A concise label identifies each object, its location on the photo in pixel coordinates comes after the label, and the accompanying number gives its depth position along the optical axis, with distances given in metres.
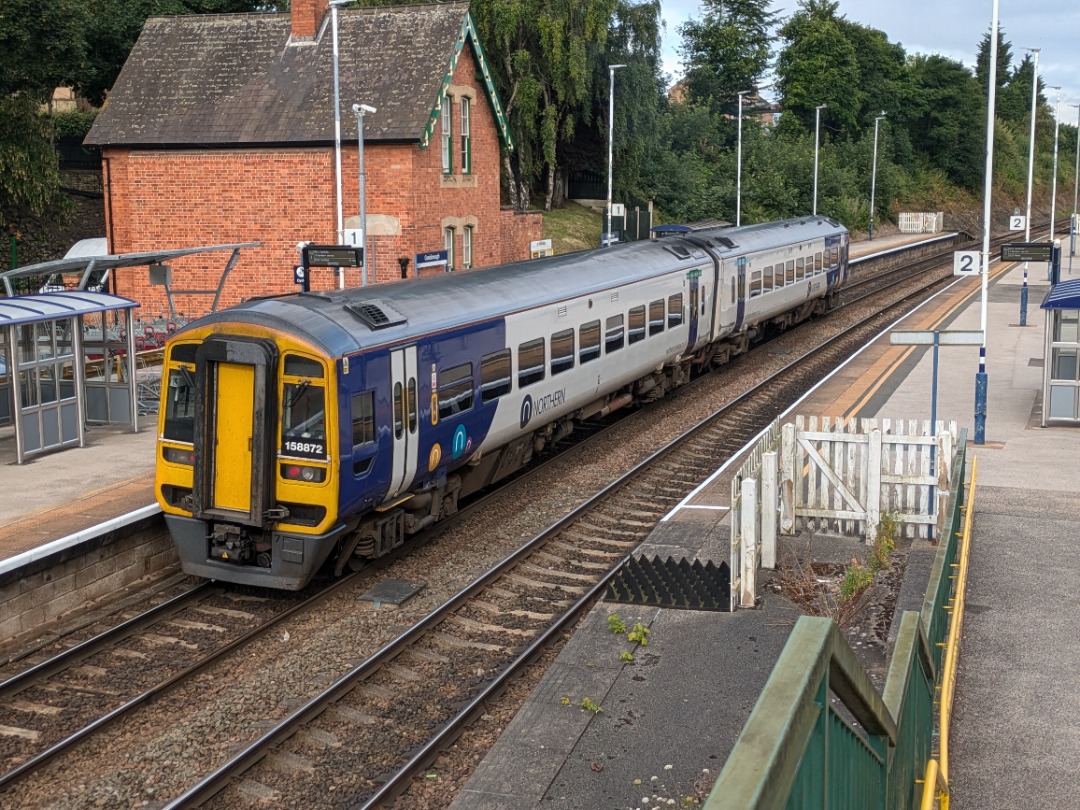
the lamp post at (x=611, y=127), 36.80
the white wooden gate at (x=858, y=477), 12.34
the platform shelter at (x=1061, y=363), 17.77
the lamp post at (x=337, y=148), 24.14
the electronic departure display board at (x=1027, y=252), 20.44
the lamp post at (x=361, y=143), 23.43
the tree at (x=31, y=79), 33.97
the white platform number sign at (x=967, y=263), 18.77
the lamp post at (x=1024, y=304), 31.87
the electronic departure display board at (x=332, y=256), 18.34
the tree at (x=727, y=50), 75.06
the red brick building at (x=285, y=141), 29.17
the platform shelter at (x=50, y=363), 15.02
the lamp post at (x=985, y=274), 17.28
